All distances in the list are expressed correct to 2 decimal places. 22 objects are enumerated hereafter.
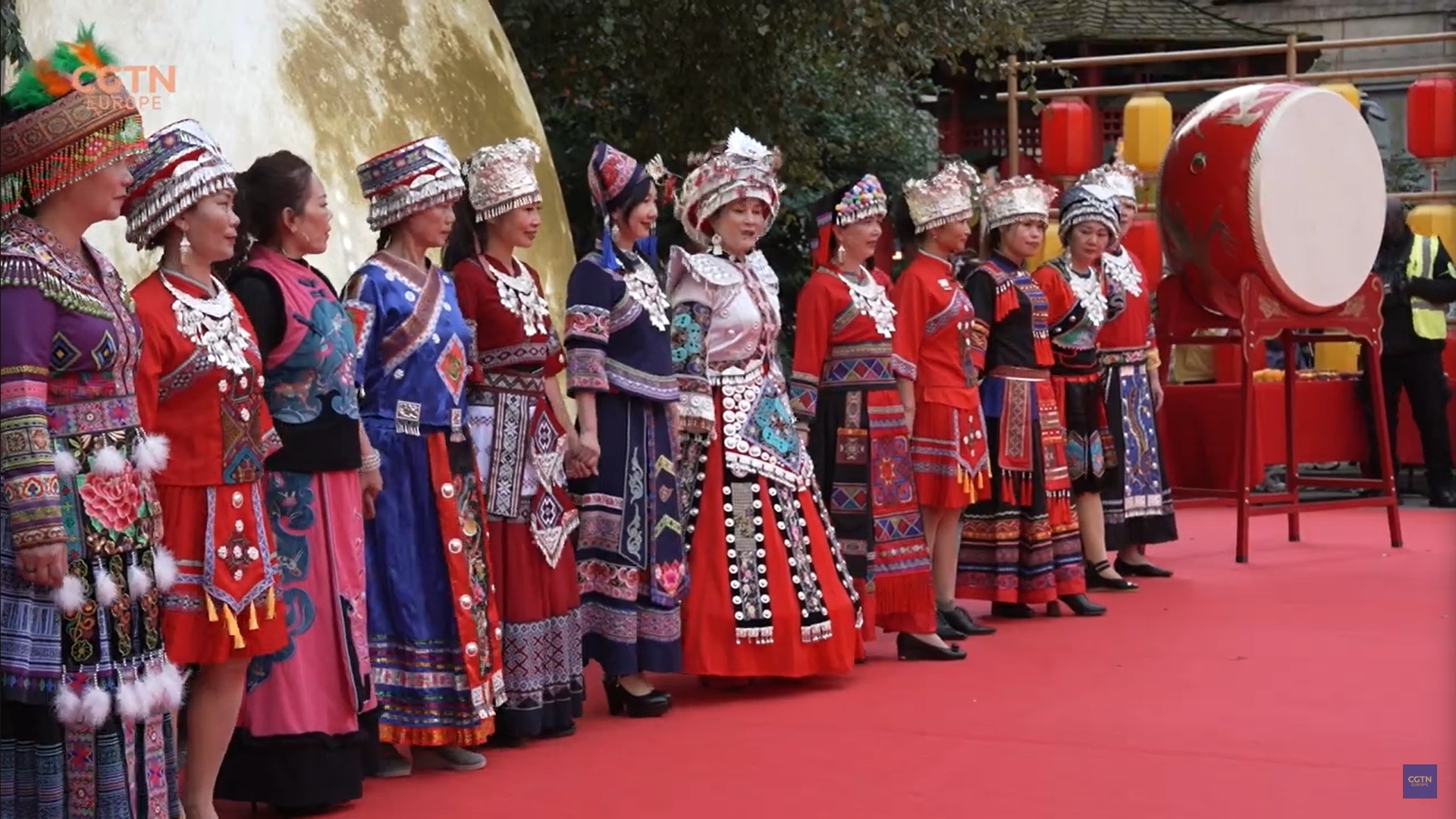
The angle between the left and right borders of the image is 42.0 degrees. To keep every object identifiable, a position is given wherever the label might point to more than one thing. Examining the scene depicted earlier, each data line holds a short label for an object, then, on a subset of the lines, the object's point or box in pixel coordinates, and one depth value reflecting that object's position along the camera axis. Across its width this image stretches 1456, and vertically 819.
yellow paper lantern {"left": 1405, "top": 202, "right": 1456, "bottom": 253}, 11.13
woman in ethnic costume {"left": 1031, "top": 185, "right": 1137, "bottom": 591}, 6.71
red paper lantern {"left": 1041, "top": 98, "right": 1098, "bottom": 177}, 11.24
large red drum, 7.63
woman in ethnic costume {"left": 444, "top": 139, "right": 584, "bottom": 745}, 4.59
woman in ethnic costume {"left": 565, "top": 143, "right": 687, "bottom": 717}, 4.87
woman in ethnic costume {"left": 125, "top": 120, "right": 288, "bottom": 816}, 3.45
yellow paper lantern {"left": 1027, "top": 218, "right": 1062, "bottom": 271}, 10.90
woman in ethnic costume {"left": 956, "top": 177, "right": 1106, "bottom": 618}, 6.32
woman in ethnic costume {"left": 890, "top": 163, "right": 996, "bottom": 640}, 5.89
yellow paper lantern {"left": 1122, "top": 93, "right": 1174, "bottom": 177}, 10.90
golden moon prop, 5.66
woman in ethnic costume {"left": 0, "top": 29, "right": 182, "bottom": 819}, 3.00
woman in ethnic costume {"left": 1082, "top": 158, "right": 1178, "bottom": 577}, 7.09
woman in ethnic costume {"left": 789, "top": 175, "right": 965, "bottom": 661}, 5.60
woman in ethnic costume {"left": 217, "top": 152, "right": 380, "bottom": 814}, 3.80
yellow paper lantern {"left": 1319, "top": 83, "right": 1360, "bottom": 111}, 10.05
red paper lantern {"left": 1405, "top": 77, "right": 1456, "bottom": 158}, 10.90
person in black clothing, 9.98
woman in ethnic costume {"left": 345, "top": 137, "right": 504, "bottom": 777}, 4.24
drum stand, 7.68
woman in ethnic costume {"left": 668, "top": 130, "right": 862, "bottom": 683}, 5.19
